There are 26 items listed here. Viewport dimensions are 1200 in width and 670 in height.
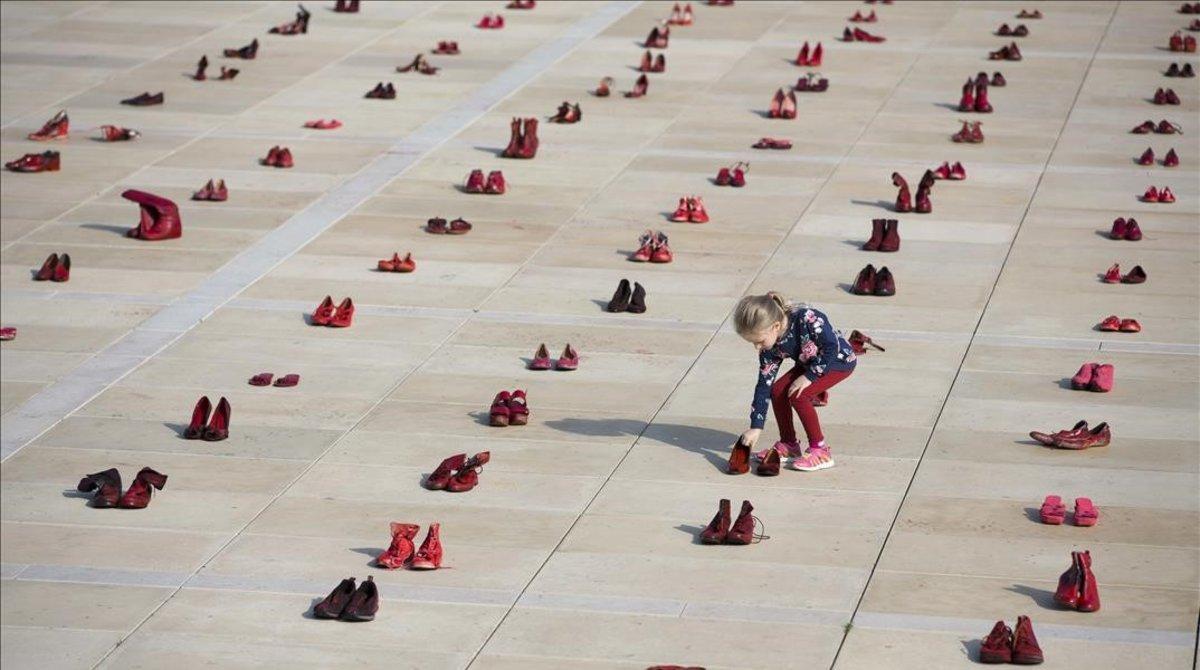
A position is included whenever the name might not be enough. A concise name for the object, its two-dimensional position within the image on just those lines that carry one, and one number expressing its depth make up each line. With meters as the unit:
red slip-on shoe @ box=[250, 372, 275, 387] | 17.78
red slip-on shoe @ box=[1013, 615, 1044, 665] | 12.08
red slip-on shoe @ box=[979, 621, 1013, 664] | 12.10
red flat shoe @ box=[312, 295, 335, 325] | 19.27
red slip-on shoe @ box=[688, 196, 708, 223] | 22.32
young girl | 14.21
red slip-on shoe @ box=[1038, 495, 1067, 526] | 14.26
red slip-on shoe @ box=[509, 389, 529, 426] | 16.50
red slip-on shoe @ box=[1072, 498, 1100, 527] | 14.23
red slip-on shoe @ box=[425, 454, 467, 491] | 15.34
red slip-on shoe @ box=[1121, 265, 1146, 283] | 20.02
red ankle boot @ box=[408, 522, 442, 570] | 13.93
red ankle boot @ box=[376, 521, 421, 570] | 14.00
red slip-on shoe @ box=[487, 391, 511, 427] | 16.45
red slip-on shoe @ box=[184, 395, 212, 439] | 16.62
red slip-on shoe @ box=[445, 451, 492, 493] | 15.27
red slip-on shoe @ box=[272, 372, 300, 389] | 17.72
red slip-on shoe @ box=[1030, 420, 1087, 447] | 15.73
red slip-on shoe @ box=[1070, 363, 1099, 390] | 17.03
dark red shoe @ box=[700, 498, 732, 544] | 14.06
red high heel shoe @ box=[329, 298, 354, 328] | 19.20
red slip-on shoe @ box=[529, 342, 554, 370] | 17.89
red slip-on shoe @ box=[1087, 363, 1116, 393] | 16.98
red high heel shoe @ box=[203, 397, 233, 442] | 16.59
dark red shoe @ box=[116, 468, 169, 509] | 15.38
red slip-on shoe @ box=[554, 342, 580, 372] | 17.83
